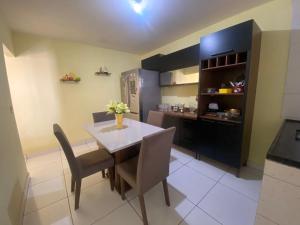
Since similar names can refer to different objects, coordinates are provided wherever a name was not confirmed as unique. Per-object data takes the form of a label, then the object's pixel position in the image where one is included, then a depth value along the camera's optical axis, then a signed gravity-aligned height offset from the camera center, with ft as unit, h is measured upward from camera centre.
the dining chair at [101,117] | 7.93 -1.38
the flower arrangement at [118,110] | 6.25 -0.74
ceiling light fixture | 5.57 +3.91
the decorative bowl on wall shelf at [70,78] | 9.43 +1.23
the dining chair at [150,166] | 3.62 -2.25
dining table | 4.49 -1.64
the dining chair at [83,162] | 4.19 -2.54
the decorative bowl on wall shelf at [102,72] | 10.92 +1.87
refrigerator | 10.27 +0.22
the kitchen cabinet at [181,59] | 7.98 +2.31
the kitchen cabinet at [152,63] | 10.62 +2.70
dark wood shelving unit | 5.56 +0.17
